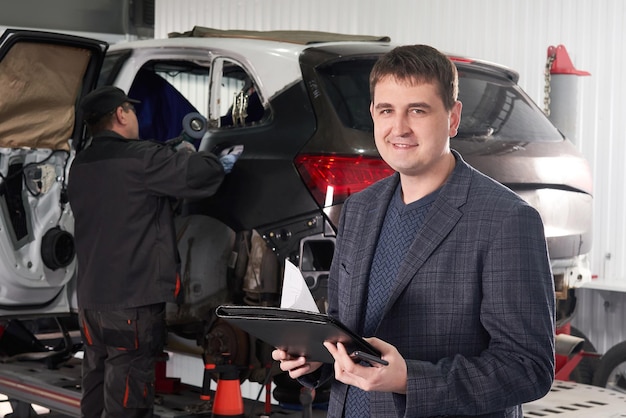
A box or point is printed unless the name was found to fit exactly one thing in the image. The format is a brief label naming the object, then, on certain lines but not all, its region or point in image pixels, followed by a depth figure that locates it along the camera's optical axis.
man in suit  1.90
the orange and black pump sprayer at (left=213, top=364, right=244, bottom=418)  4.71
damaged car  4.26
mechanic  4.66
